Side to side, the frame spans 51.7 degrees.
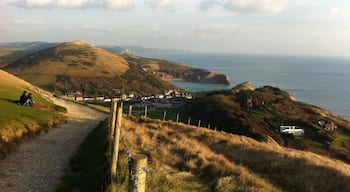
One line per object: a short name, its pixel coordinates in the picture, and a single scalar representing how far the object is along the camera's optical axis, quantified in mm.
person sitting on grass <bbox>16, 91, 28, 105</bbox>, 32828
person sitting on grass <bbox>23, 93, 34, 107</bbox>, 32956
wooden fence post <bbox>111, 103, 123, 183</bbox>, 10952
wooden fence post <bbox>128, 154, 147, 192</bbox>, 6797
